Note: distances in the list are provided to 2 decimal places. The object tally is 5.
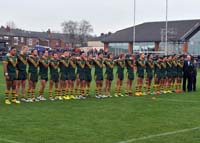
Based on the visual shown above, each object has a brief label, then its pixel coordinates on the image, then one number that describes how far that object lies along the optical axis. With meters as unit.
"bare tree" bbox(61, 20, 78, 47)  103.12
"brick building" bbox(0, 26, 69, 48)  97.56
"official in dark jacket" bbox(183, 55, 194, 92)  22.62
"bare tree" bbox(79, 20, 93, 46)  103.94
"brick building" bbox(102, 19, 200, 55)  65.19
